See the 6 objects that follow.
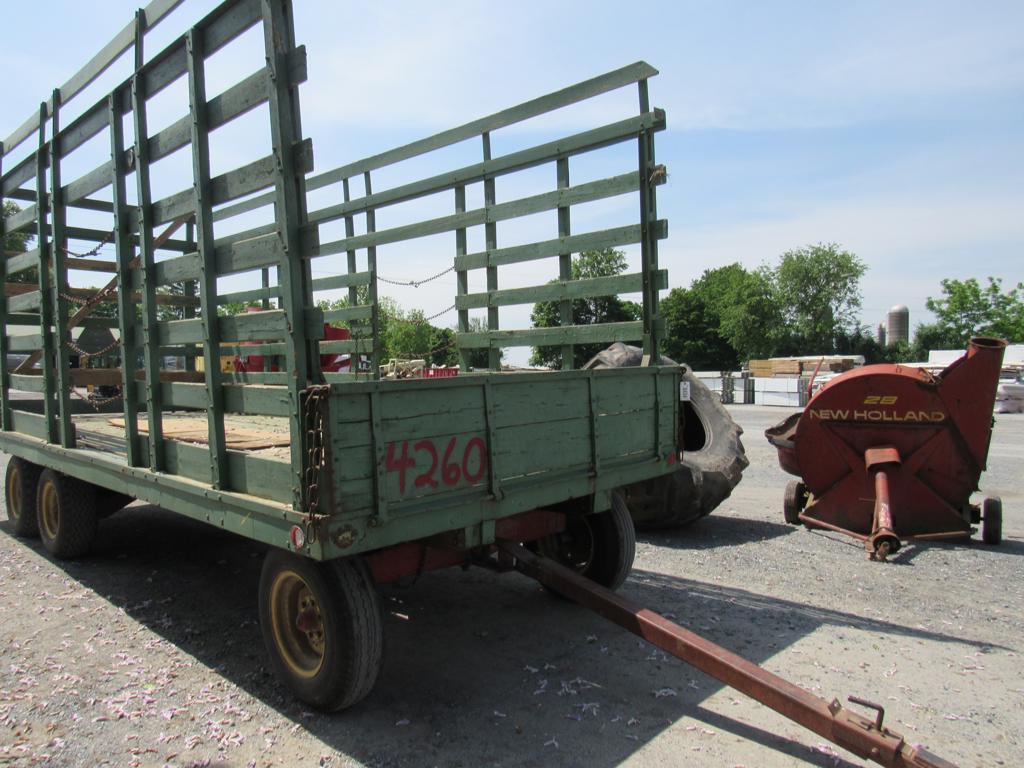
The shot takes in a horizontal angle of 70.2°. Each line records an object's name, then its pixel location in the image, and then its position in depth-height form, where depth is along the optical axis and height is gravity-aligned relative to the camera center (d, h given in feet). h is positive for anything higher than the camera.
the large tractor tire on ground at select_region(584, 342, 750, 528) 22.59 -4.38
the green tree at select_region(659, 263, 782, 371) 204.85 +5.02
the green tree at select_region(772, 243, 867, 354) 202.49 +11.08
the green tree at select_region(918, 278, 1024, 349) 176.45 +3.90
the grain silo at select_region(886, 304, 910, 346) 301.02 +3.46
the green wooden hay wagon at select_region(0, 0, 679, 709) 10.55 -0.75
